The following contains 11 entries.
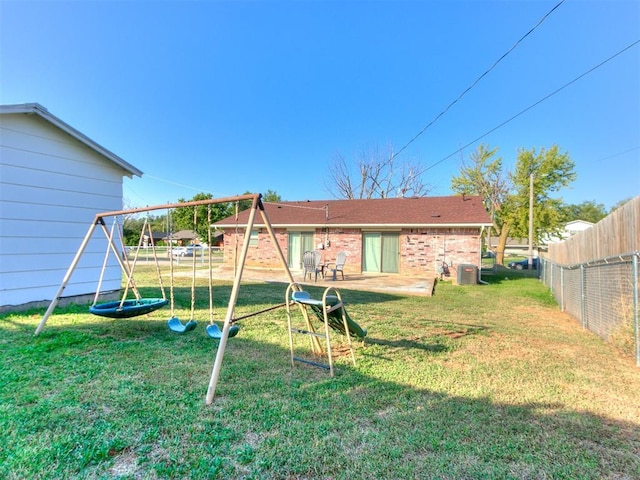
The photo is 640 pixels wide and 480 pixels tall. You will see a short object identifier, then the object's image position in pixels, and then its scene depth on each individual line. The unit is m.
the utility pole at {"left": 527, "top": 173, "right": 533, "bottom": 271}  18.02
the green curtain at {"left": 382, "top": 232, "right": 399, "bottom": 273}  13.77
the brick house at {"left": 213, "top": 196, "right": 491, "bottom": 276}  12.74
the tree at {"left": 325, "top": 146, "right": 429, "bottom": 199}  26.22
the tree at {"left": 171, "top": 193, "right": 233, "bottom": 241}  33.67
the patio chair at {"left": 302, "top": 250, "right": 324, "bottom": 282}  11.53
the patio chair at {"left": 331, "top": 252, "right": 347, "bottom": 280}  12.20
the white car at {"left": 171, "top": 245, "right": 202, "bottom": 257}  26.17
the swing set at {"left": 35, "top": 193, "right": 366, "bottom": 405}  2.97
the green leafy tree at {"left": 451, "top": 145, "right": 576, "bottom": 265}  22.03
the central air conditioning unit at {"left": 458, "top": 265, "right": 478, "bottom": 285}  11.41
